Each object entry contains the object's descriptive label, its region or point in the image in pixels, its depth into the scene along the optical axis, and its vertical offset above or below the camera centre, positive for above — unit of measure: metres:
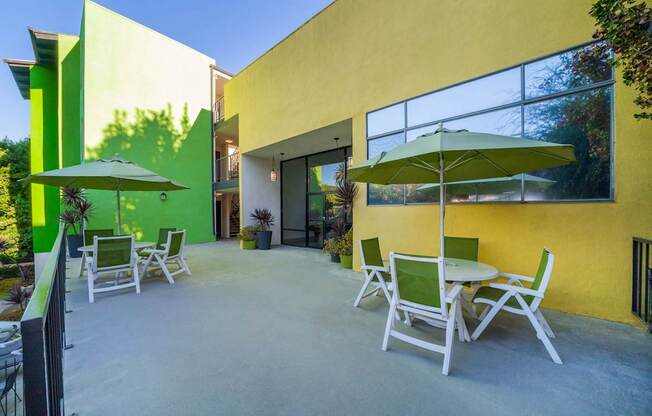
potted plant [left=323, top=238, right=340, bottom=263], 6.90 -1.16
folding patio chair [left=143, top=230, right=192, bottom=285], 5.00 -0.97
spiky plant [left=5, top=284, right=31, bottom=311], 6.96 -2.47
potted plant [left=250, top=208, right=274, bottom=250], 9.32 -0.78
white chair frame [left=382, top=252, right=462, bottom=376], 2.28 -0.99
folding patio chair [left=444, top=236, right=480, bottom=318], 3.80 -0.65
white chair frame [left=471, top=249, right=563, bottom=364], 2.45 -1.02
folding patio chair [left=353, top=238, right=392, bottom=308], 3.49 -0.83
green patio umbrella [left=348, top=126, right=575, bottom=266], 2.45 +0.52
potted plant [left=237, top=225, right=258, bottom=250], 9.25 -1.14
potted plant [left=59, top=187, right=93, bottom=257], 8.06 -0.25
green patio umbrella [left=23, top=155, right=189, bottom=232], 4.26 +0.48
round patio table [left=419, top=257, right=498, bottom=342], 2.66 -0.74
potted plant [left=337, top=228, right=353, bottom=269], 6.34 -1.13
